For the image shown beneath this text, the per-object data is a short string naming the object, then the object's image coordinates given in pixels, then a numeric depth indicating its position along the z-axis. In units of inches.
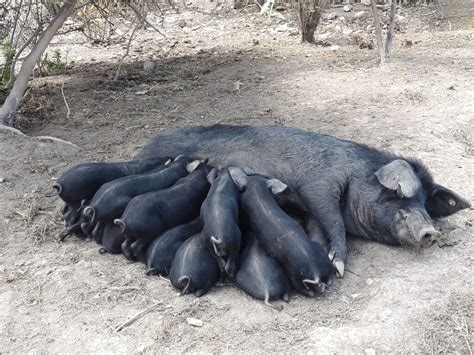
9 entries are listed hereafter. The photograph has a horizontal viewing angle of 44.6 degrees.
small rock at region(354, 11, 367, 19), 365.4
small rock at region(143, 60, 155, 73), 290.1
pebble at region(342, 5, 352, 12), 384.2
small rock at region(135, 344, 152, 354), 98.9
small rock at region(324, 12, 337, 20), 375.9
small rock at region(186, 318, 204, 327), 105.5
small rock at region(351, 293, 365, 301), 112.0
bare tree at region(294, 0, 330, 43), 308.9
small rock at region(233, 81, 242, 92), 246.9
